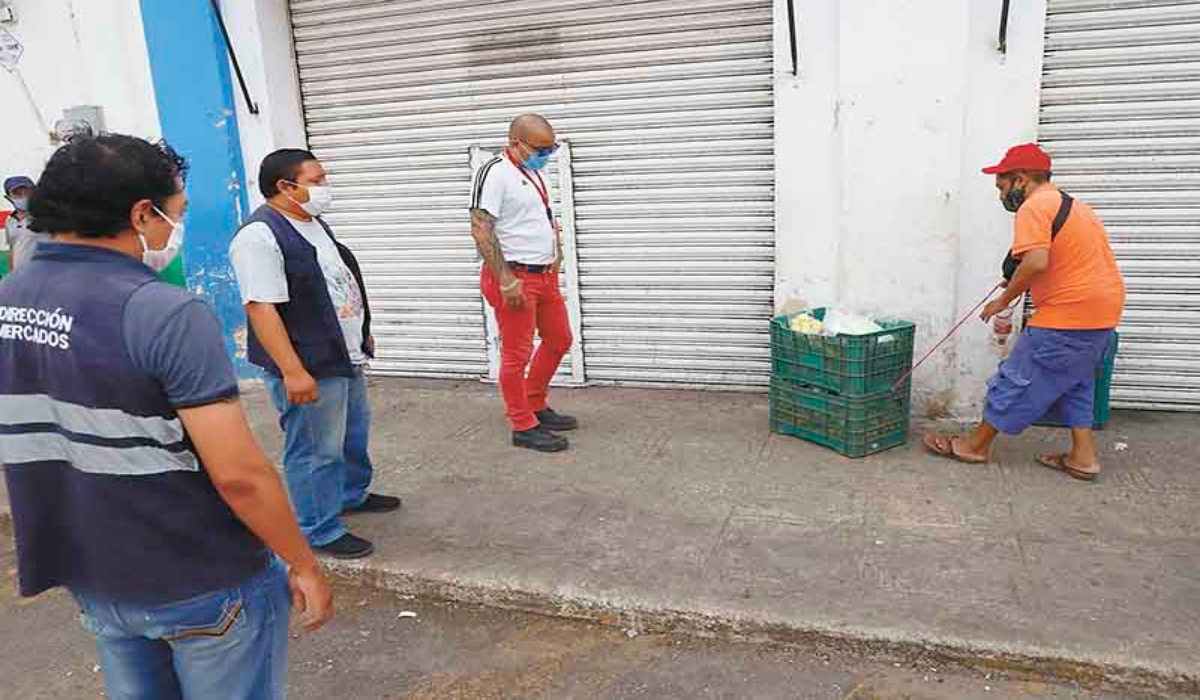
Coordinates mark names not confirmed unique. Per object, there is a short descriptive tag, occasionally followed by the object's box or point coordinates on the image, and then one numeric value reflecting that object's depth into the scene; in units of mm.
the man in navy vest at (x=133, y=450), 1732
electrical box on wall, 6867
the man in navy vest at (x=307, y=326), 3469
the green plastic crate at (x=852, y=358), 4617
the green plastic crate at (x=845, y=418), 4723
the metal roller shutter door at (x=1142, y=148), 4812
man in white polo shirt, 4812
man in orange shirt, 4125
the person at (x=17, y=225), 5973
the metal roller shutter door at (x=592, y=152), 5719
